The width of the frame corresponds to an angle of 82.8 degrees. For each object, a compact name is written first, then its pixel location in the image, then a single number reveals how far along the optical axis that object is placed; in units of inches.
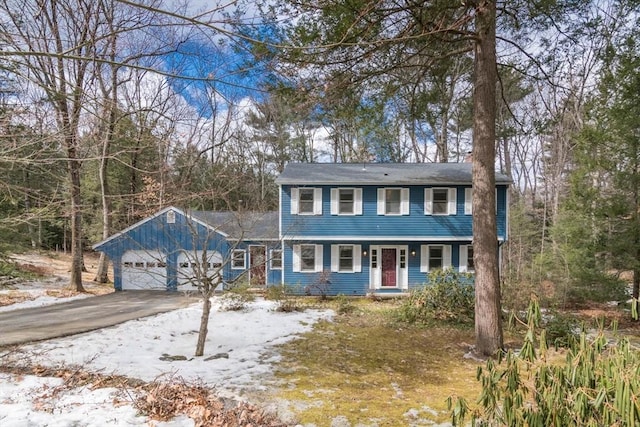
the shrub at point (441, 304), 359.9
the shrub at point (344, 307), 412.2
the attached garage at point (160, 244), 595.5
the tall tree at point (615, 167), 364.5
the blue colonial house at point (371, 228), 545.3
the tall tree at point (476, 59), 219.3
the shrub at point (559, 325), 287.5
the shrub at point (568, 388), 63.4
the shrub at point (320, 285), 546.0
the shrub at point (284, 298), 407.5
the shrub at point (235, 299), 400.2
